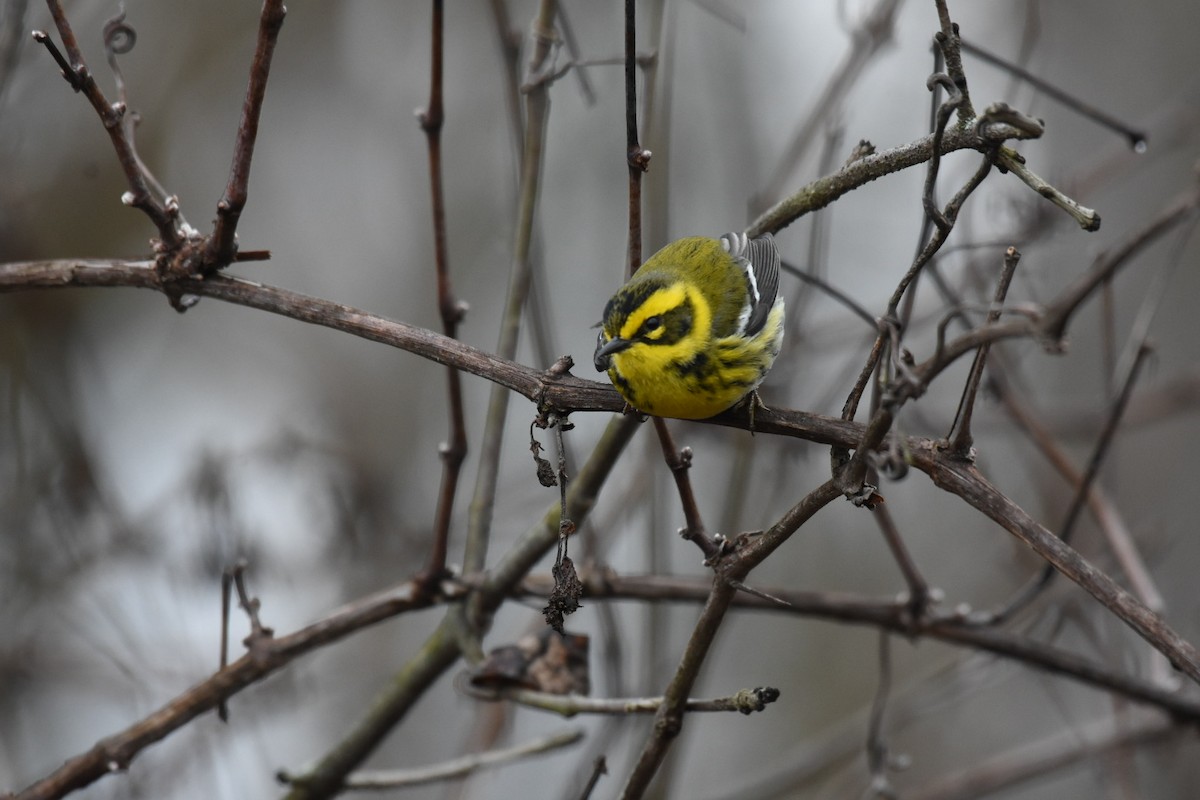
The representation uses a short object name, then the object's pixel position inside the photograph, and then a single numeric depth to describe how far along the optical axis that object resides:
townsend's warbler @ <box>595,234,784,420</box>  4.53
